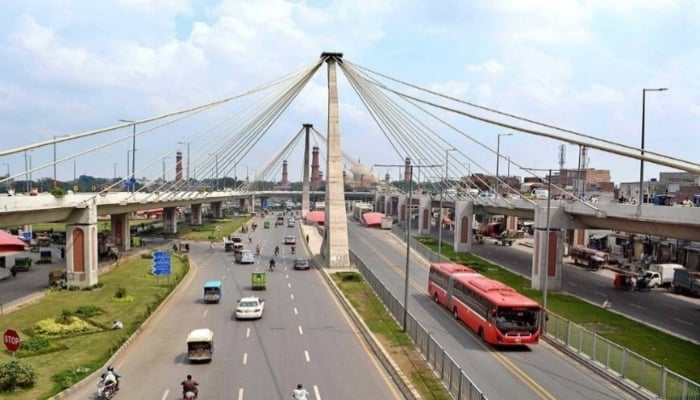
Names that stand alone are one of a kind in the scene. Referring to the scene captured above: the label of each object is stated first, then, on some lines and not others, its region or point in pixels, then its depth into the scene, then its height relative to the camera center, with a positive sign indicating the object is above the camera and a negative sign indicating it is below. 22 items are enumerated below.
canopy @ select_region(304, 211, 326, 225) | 121.19 -7.36
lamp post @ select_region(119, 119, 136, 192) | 77.50 +2.91
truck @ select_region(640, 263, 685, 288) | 53.19 -7.78
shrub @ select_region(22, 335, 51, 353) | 27.84 -7.89
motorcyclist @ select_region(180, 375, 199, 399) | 20.64 -7.10
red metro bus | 29.11 -6.41
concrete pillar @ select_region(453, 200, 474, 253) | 77.69 -5.39
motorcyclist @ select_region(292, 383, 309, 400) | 19.73 -6.95
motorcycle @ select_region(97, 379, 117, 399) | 21.34 -7.53
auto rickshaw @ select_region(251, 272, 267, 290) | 45.97 -7.65
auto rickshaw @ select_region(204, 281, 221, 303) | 40.78 -7.67
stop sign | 21.18 -5.80
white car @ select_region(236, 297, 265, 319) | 35.25 -7.57
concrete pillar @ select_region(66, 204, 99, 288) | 46.38 -5.58
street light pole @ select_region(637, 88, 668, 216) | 38.69 +1.16
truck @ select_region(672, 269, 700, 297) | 49.59 -7.85
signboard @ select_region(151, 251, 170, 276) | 44.22 -6.35
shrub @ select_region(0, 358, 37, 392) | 22.08 -7.35
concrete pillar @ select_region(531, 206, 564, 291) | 48.94 -5.43
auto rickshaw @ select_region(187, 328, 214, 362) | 26.17 -7.31
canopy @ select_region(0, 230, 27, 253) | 46.19 -5.35
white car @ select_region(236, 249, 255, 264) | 63.22 -8.16
